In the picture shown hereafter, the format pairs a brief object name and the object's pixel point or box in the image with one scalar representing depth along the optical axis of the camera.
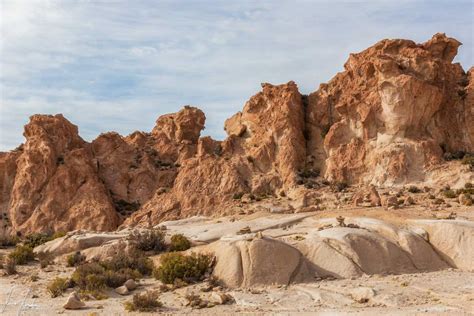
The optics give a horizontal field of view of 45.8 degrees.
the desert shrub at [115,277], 16.27
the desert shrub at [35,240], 26.18
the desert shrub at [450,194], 28.72
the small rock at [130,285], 16.03
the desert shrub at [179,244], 20.20
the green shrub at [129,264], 18.12
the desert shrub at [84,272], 16.23
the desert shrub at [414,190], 30.70
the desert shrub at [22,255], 20.73
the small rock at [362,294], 13.79
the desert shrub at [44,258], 19.82
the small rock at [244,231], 20.26
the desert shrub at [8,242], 27.14
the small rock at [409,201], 26.76
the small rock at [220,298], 14.09
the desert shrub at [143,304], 13.65
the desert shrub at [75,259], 19.89
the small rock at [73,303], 13.97
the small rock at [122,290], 15.67
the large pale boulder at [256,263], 15.85
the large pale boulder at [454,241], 18.17
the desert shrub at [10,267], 19.00
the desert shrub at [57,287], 15.62
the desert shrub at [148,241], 20.62
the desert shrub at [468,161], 32.01
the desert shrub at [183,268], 16.53
